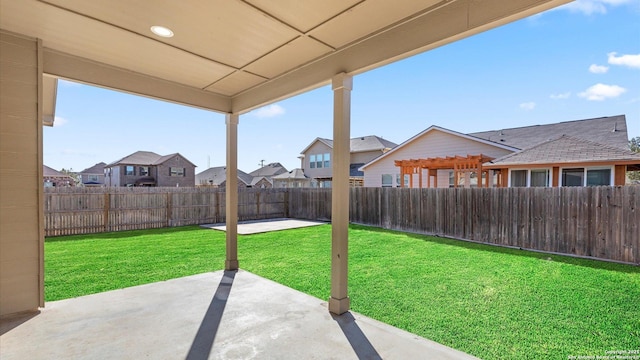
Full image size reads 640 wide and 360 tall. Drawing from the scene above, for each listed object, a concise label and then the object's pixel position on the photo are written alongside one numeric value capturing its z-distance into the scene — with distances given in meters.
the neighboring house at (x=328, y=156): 20.53
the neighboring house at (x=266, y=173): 35.00
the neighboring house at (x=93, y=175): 37.47
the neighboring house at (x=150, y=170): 27.77
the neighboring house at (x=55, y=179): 24.25
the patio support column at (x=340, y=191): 3.17
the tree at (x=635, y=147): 17.11
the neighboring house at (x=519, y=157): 8.91
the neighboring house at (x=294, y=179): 25.66
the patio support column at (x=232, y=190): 4.72
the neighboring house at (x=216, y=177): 36.69
